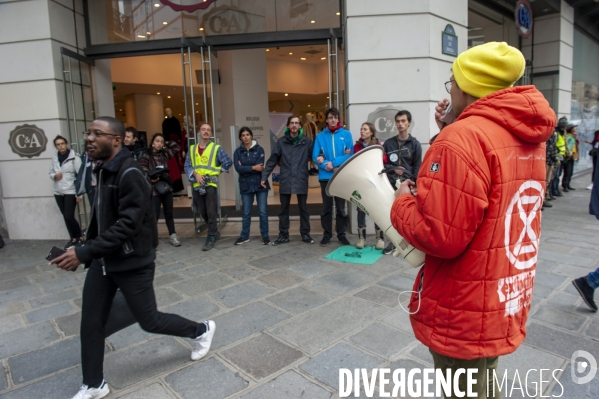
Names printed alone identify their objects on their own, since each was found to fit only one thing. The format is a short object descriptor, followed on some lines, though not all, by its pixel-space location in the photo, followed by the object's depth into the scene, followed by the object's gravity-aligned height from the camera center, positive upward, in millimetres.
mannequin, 12148 +583
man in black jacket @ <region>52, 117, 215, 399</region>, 2564 -592
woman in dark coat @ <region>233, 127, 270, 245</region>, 6688 -507
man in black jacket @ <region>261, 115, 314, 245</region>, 6590 -383
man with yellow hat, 1432 -266
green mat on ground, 5568 -1576
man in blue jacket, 6270 -181
